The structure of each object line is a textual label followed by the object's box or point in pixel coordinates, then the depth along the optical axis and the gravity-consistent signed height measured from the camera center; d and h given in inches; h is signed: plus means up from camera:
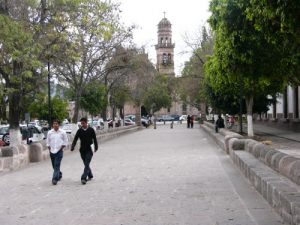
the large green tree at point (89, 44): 853.8 +146.6
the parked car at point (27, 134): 1256.9 -32.7
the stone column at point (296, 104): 1616.0 +30.3
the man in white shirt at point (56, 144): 542.6 -24.4
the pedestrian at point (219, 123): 1560.3 -21.4
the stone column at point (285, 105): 1815.9 +29.5
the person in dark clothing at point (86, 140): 539.2 -21.1
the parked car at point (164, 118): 4249.5 -7.8
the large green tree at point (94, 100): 1782.7 +60.6
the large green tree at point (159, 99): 3590.1 +127.1
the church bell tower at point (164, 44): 4495.6 +598.8
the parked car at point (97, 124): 2266.7 -22.5
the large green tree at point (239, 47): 532.5 +69.4
